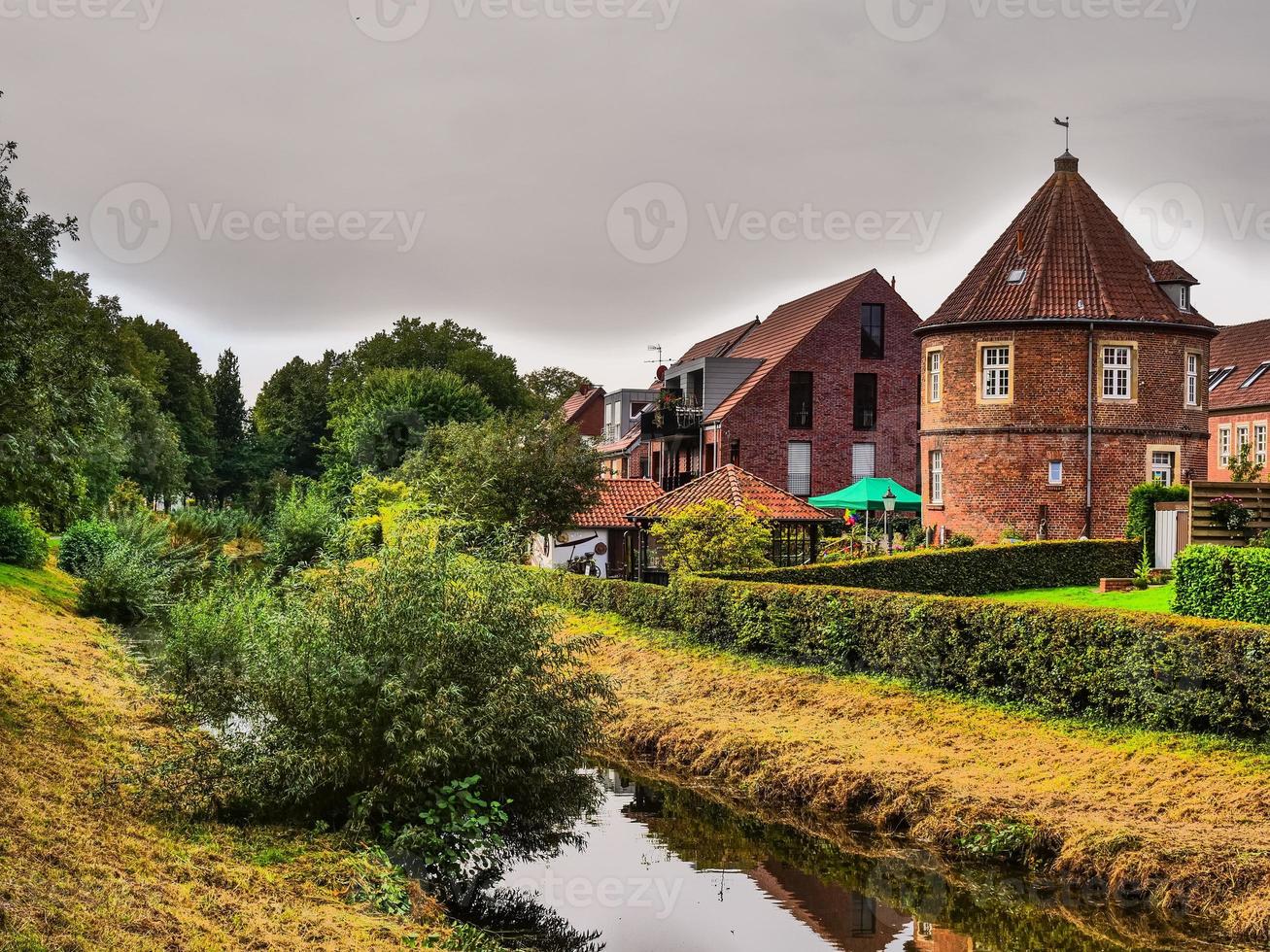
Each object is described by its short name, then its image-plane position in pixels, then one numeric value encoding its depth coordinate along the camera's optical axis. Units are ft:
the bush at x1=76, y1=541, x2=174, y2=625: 115.24
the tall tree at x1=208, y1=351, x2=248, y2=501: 312.29
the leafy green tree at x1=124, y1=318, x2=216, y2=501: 280.31
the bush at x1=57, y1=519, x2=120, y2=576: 132.16
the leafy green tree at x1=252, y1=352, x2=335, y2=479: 309.01
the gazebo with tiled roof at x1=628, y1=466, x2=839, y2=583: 114.73
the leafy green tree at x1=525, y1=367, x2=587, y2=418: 369.91
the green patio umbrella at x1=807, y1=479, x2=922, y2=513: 133.39
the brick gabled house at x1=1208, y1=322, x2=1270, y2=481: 175.52
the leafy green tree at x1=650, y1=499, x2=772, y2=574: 103.81
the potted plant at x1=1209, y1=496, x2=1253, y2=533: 86.07
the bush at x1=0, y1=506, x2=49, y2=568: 117.08
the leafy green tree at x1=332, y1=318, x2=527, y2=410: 286.46
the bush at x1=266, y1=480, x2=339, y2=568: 171.12
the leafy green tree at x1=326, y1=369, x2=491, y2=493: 209.02
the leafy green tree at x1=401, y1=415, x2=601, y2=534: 131.23
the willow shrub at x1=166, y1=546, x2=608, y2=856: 45.55
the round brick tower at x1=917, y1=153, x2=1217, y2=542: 123.54
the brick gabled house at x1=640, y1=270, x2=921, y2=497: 173.99
